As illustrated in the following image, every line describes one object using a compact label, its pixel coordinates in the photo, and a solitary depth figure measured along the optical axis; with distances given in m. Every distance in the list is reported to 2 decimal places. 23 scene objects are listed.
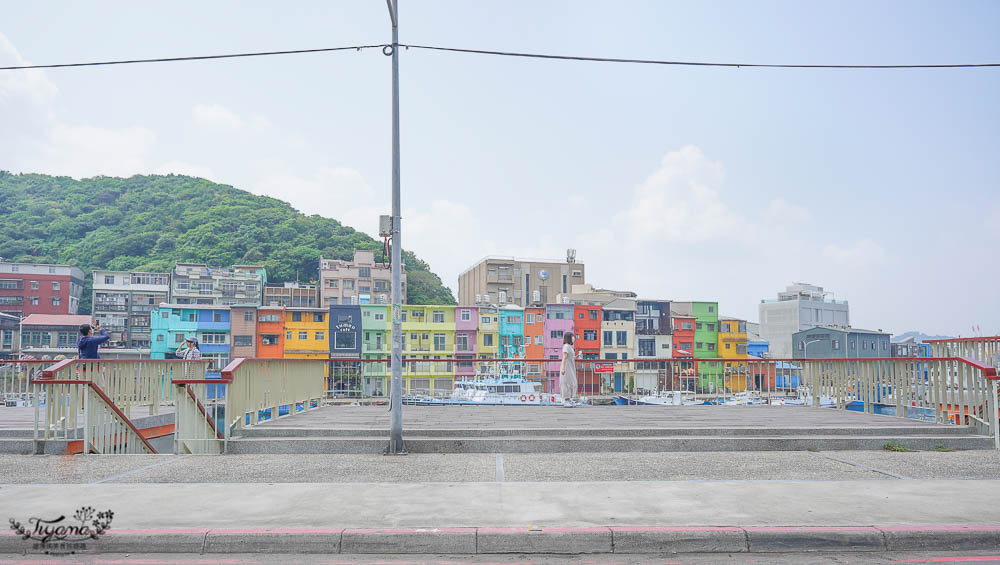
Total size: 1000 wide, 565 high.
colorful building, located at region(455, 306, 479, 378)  85.88
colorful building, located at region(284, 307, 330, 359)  84.56
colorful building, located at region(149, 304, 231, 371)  83.12
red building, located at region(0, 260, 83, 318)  97.62
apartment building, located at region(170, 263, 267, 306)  99.75
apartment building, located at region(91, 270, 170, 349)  96.56
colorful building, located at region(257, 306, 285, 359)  84.19
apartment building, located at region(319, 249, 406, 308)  101.31
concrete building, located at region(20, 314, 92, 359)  86.50
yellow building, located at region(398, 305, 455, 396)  84.38
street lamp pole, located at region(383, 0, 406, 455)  11.02
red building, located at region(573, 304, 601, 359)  89.94
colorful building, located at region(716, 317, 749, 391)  98.50
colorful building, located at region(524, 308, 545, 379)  88.62
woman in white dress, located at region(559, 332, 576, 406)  17.11
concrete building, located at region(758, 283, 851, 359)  109.69
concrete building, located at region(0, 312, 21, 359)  87.31
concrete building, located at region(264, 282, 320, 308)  103.19
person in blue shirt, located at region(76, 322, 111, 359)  14.34
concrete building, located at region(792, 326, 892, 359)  91.69
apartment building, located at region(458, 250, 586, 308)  112.88
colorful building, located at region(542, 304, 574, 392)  88.44
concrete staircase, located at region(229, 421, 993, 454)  11.38
